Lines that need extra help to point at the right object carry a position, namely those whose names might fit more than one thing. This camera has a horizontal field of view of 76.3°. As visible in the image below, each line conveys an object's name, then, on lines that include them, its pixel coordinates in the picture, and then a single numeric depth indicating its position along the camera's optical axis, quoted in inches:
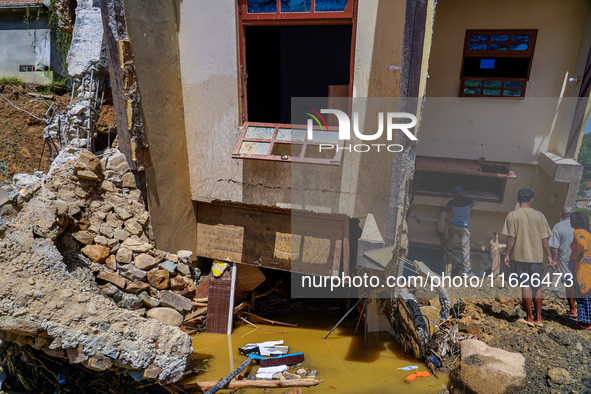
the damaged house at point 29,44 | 383.9
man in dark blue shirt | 293.9
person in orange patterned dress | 226.7
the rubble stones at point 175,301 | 208.5
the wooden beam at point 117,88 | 184.9
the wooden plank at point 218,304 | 248.4
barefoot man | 233.3
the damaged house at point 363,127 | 200.4
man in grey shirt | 231.6
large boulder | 177.2
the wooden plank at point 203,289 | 259.3
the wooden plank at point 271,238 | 241.0
